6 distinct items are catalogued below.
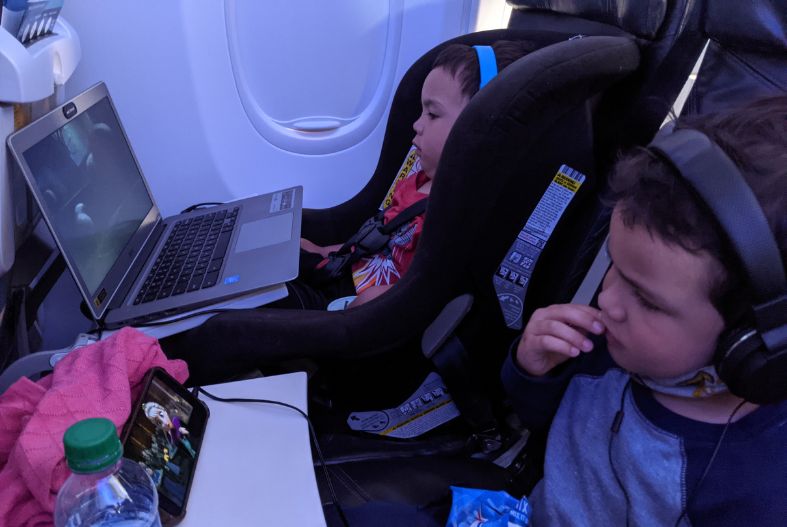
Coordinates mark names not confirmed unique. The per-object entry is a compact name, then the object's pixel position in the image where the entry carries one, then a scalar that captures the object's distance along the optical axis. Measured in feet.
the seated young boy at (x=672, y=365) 2.06
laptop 3.39
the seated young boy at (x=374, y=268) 3.59
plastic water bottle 2.08
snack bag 2.81
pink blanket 2.16
